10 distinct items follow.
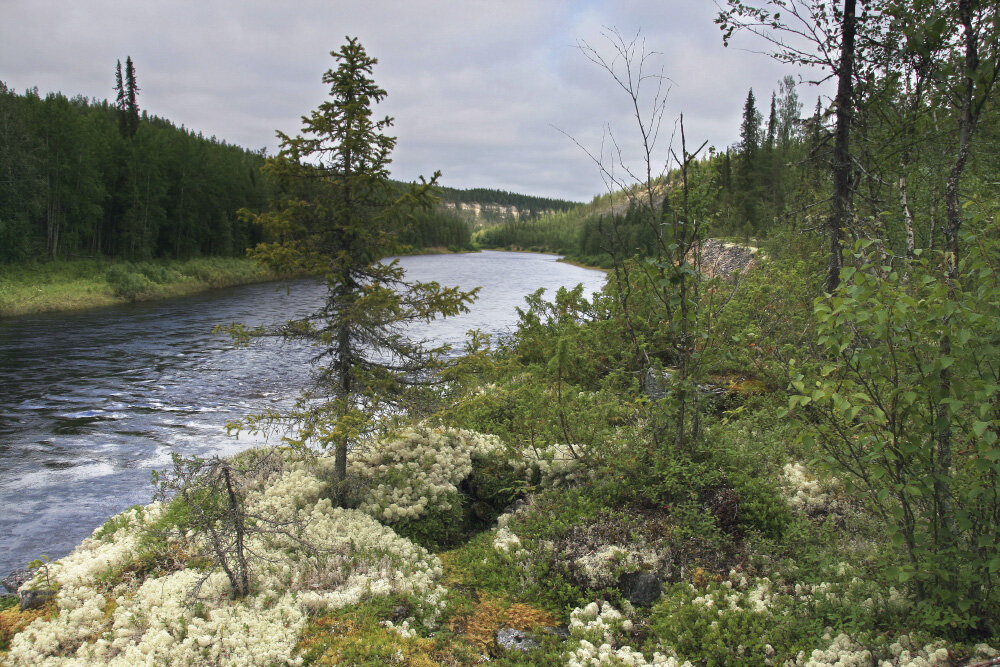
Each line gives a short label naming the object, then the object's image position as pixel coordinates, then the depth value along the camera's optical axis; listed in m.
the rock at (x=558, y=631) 5.67
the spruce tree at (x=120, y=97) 66.38
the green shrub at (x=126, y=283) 35.28
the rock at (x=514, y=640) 5.52
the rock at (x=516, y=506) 8.45
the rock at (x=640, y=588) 5.97
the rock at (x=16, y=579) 6.90
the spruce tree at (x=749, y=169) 52.81
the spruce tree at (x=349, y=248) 8.14
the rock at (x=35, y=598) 6.12
